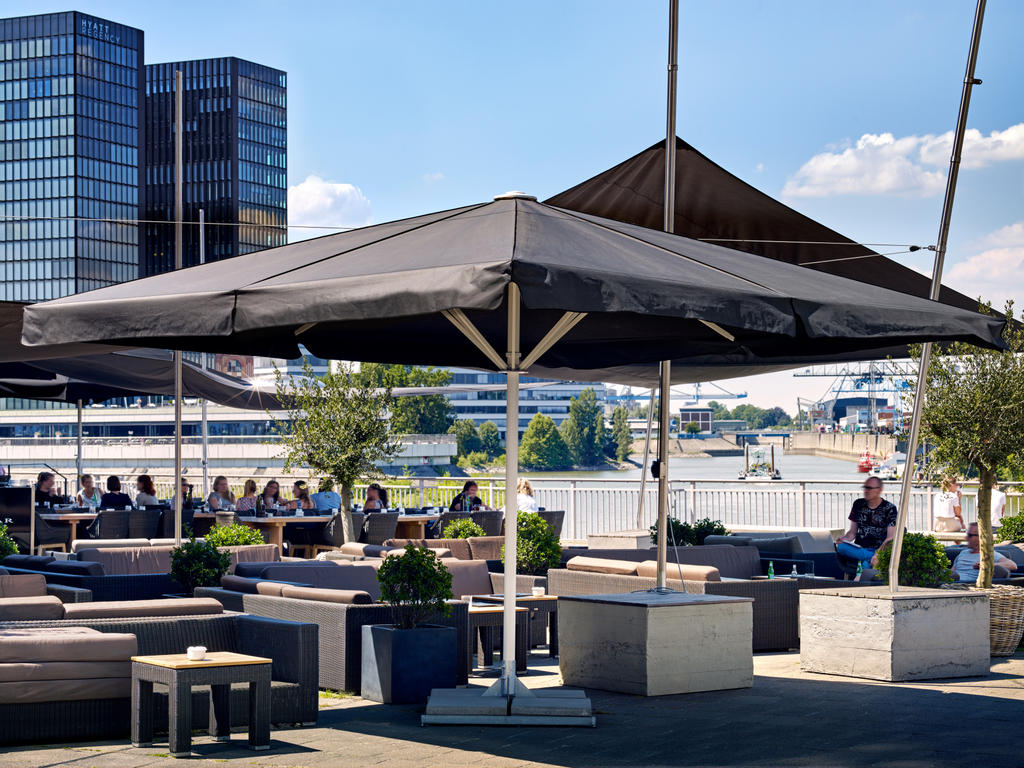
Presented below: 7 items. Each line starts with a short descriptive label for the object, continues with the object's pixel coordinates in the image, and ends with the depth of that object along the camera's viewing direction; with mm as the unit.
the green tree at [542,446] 170000
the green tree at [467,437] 172625
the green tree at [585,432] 181750
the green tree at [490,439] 178750
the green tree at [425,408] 139875
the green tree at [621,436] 167125
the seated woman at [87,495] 20062
